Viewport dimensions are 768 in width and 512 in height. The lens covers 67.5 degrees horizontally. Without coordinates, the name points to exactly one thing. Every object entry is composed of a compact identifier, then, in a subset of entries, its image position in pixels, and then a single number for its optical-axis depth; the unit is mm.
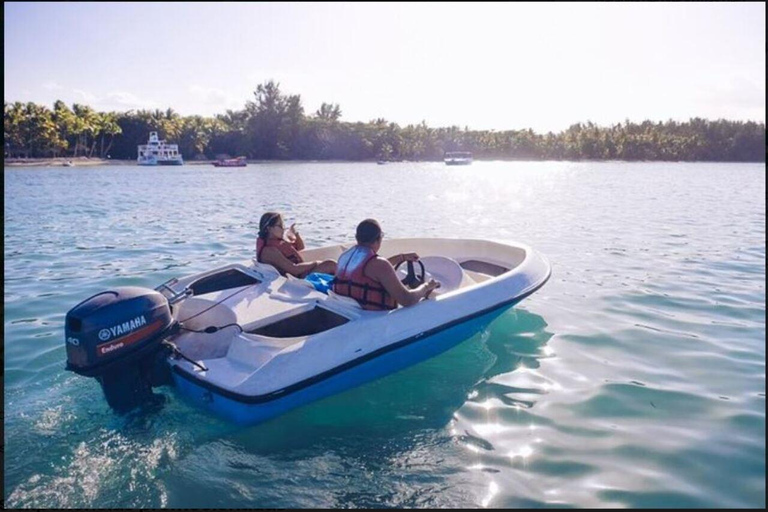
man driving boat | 4961
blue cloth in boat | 5937
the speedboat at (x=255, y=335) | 4090
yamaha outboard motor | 3998
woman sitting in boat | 6250
